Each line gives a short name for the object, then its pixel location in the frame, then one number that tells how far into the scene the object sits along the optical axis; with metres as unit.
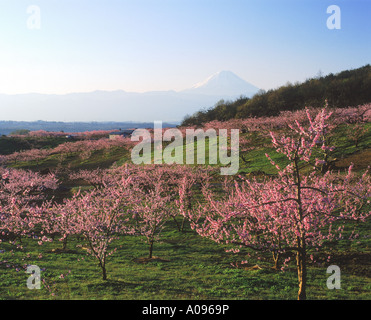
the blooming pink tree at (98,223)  16.50
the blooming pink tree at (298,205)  10.68
